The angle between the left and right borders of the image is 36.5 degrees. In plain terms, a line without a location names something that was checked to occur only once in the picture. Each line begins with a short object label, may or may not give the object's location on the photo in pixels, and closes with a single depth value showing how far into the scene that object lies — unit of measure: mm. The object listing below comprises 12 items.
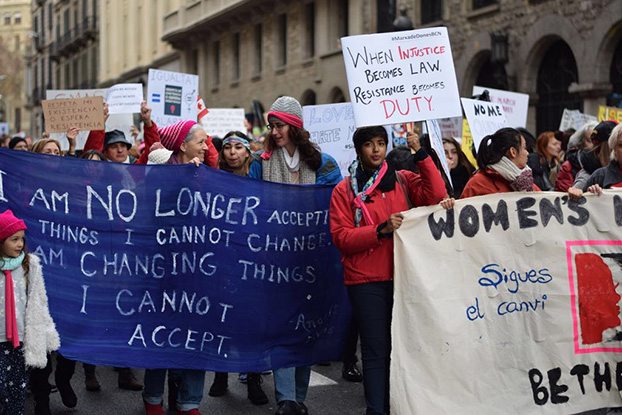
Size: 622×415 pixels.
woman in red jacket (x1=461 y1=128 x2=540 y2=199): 5340
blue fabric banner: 5457
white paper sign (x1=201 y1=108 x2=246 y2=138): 14328
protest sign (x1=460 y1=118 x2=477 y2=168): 11047
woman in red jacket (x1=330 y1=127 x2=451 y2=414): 5117
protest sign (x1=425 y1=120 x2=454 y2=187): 5336
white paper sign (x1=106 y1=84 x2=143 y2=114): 11086
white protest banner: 5121
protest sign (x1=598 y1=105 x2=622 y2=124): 11289
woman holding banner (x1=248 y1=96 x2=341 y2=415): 6051
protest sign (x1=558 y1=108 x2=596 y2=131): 12666
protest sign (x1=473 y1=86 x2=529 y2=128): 11077
